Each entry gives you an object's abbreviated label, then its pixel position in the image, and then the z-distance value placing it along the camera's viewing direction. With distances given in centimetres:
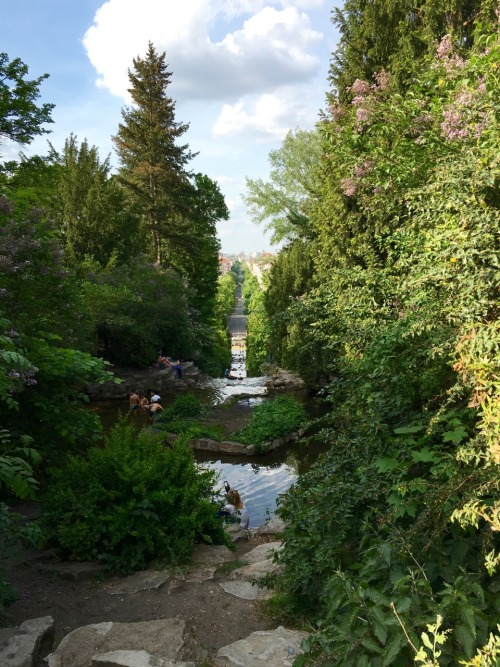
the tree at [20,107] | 946
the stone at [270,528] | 878
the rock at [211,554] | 633
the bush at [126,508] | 611
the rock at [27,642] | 372
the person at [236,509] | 944
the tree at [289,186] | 3053
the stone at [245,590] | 530
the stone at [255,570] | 571
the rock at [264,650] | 366
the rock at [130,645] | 364
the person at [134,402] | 1727
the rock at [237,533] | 841
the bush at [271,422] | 1474
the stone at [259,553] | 658
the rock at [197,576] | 575
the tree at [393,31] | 1435
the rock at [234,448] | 1436
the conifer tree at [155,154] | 2883
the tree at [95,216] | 2869
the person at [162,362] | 2359
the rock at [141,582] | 554
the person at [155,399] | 1734
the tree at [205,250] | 3570
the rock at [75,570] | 586
